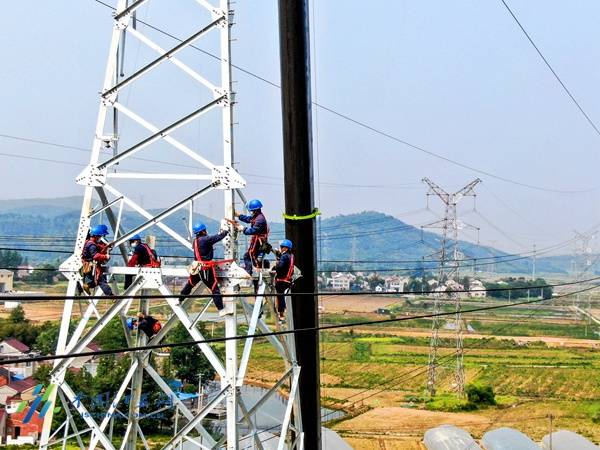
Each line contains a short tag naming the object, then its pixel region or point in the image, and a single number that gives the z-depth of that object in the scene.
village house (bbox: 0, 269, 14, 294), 109.75
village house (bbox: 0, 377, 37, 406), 66.61
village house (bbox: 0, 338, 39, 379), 78.19
